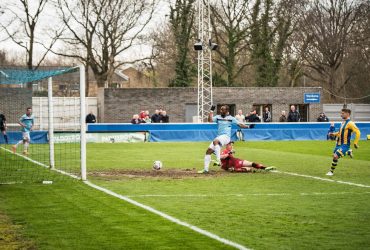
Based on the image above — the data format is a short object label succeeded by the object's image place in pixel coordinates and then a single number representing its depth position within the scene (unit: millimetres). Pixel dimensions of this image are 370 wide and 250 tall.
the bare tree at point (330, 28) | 62188
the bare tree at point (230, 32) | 61250
